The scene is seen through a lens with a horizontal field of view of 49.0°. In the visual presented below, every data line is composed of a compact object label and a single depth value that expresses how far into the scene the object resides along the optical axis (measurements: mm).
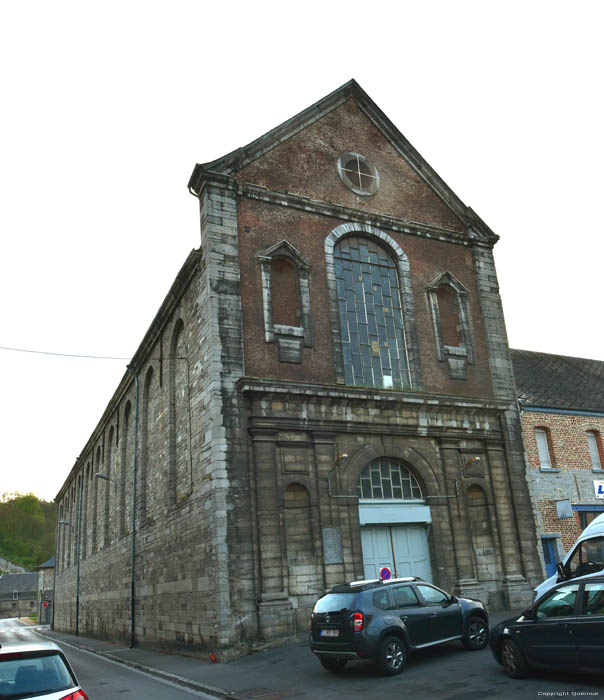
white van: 12141
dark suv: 10438
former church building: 15352
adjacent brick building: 22656
